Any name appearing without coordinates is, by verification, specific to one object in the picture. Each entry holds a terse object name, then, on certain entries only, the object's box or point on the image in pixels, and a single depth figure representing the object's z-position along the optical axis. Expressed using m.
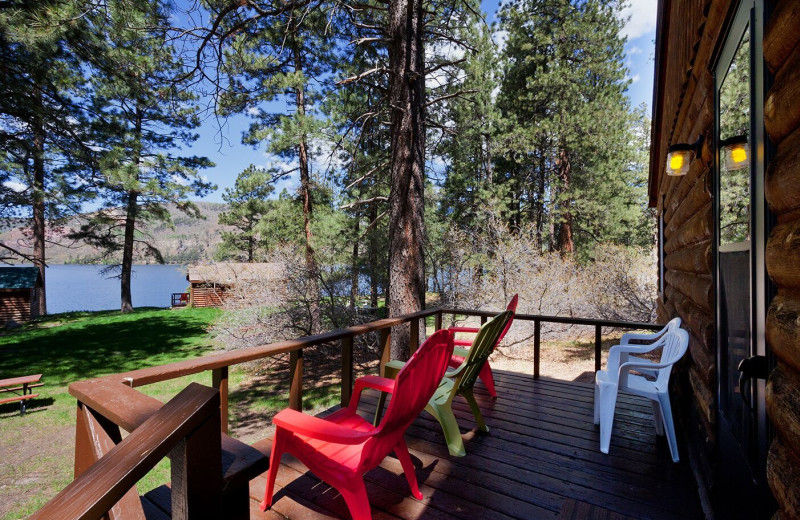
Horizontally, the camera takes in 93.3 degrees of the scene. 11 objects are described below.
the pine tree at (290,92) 4.91
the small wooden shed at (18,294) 15.67
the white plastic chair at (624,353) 3.00
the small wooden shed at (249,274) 9.29
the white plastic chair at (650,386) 2.49
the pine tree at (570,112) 13.23
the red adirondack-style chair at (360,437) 1.78
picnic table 6.79
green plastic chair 2.62
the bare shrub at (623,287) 8.83
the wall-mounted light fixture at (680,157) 2.35
